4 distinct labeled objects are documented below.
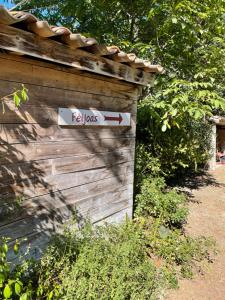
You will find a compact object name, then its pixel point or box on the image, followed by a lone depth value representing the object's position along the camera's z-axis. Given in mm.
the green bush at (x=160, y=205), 4116
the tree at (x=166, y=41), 3771
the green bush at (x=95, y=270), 2131
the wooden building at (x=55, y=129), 2104
